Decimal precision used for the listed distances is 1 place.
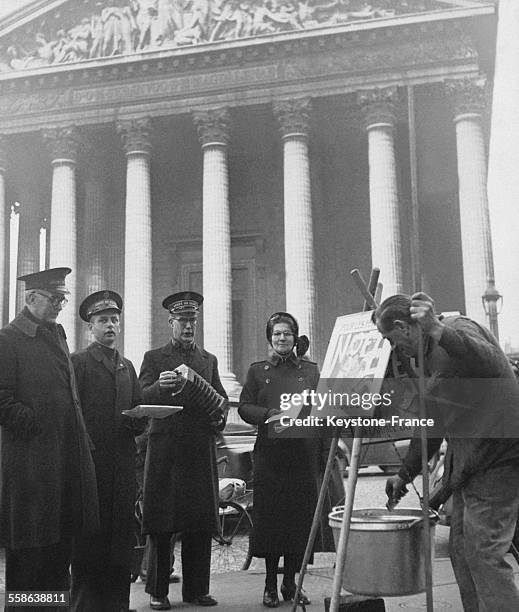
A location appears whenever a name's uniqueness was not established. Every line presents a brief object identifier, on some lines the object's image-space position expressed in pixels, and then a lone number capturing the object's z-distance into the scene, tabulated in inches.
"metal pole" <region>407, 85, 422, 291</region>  151.9
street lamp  722.2
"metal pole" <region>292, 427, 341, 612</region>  162.4
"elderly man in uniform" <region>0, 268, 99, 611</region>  170.2
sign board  161.9
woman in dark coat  217.3
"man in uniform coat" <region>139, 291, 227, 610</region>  212.7
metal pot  148.8
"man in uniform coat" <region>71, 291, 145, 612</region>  192.5
